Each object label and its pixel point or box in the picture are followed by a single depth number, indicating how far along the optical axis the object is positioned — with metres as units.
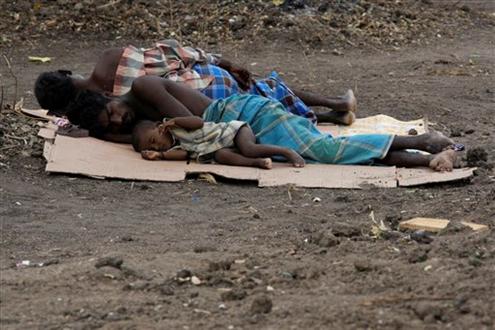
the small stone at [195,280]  6.83
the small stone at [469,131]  13.52
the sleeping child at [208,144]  11.34
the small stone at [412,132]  12.91
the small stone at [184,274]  6.90
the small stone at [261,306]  6.04
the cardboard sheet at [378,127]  13.17
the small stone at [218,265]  7.11
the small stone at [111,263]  7.12
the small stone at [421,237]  7.64
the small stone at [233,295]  6.40
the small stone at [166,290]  6.59
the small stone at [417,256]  6.98
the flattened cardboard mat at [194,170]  10.68
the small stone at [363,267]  6.84
